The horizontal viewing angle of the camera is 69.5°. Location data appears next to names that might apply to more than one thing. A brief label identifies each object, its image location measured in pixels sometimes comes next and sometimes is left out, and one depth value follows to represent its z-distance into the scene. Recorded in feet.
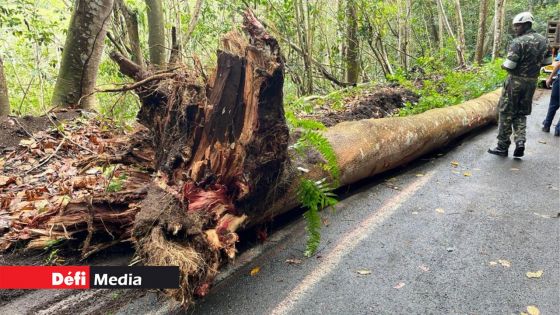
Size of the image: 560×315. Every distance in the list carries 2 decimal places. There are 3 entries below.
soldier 21.72
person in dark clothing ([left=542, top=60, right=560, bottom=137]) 27.91
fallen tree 9.70
